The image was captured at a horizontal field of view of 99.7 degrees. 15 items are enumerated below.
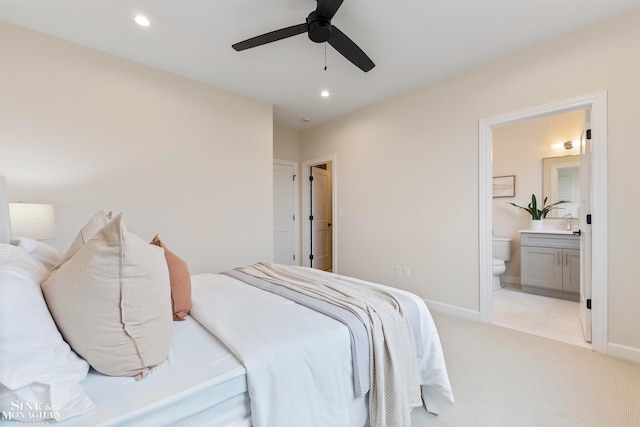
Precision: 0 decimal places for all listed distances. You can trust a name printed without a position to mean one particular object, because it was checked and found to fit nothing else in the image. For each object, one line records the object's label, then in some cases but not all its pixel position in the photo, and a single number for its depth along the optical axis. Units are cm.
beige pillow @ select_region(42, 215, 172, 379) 85
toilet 404
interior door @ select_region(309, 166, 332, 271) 513
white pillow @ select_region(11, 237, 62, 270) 127
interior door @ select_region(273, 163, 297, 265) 475
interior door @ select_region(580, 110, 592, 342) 234
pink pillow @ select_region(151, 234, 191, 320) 136
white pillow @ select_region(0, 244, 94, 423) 67
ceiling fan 170
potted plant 389
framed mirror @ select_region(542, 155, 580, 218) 381
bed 71
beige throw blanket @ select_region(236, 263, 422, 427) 123
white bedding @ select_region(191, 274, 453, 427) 97
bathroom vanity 341
